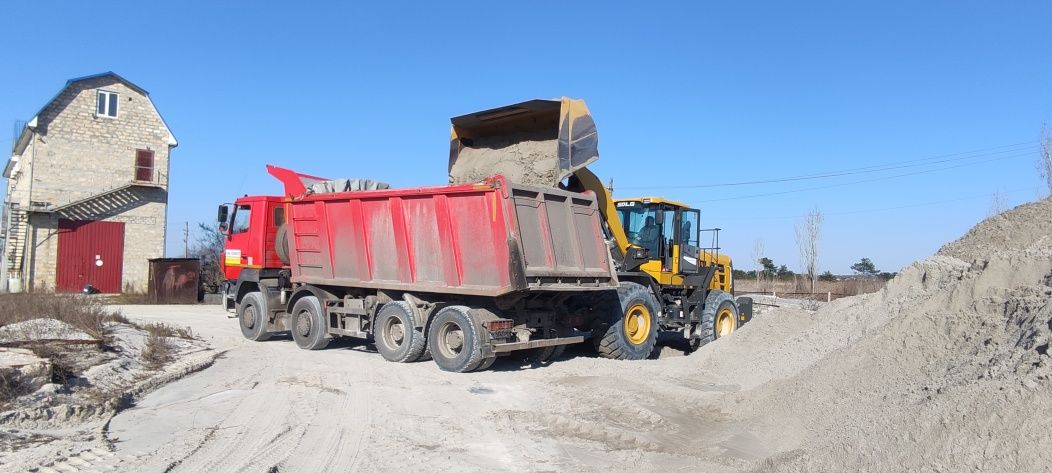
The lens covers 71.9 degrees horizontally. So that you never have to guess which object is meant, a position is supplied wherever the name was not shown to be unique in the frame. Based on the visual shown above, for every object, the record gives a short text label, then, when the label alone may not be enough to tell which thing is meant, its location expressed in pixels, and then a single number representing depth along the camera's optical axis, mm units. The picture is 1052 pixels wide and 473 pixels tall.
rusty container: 27703
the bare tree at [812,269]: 42969
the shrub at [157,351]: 10352
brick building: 30109
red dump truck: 9789
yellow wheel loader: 10992
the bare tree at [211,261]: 30531
